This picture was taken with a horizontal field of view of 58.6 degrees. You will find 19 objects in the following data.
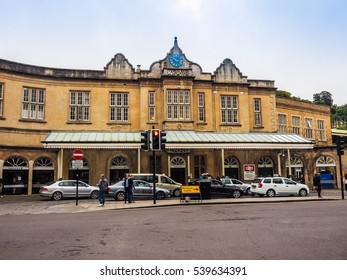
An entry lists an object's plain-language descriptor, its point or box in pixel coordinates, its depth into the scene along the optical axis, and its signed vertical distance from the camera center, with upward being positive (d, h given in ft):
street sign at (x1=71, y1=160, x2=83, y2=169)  52.70 +1.43
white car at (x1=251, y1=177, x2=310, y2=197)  71.82 -4.10
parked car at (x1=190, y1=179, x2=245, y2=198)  68.90 -4.30
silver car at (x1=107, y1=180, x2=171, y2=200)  65.10 -4.05
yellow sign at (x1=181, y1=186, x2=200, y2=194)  59.10 -3.51
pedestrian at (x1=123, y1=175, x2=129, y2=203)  58.55 -2.88
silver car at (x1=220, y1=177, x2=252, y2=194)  71.77 -3.20
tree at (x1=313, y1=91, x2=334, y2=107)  332.39 +78.20
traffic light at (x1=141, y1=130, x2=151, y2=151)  55.88 +5.68
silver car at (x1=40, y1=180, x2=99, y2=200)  65.87 -3.76
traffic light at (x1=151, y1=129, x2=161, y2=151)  56.08 +5.67
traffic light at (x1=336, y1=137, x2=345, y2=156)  68.13 +5.04
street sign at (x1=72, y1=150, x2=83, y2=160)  53.26 +2.98
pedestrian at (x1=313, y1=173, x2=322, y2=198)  67.25 -2.61
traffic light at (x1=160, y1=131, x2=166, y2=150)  56.08 +5.46
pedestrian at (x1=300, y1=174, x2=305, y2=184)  94.37 -2.95
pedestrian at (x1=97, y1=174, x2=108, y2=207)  54.23 -2.98
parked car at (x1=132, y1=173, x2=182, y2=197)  70.85 -2.53
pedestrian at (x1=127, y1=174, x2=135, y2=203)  58.39 -3.09
